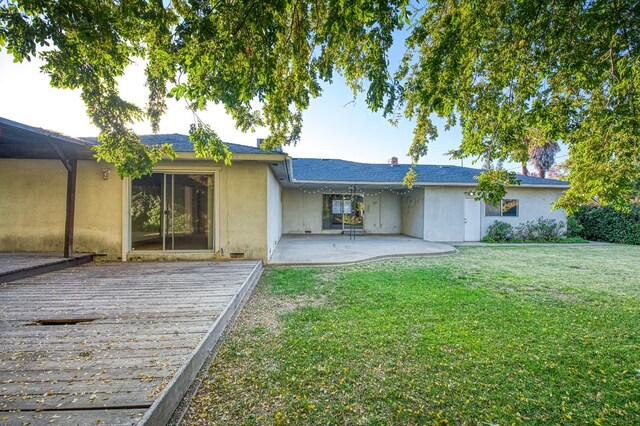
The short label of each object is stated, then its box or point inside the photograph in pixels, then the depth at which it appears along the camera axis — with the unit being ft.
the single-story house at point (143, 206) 22.75
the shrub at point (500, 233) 43.53
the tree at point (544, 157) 77.00
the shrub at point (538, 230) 44.47
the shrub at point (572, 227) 46.60
